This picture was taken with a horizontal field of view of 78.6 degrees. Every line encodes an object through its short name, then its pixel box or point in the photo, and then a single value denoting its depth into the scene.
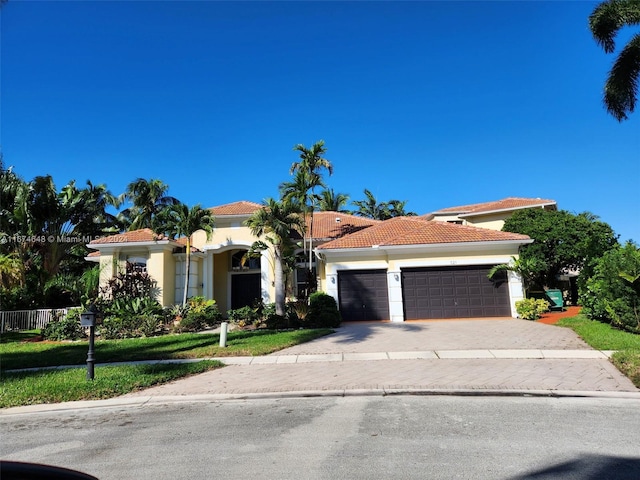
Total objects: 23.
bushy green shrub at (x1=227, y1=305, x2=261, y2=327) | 17.28
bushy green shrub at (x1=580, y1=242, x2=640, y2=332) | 12.16
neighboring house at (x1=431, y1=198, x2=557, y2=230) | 29.12
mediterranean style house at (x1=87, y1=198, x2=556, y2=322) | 18.33
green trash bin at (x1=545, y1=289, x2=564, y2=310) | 18.98
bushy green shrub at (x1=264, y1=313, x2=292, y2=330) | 16.17
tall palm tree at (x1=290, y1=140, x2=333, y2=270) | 20.20
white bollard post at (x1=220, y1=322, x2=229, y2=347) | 12.19
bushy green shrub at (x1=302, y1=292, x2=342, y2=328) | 16.45
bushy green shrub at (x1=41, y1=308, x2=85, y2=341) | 16.12
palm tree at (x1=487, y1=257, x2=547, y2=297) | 17.77
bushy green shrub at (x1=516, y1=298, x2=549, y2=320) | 17.01
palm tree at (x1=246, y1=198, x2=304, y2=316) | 17.27
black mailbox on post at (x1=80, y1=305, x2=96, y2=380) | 8.55
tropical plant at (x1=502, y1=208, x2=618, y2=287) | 21.15
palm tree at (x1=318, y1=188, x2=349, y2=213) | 39.49
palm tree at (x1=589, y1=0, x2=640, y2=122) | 17.25
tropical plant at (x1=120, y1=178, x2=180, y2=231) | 33.78
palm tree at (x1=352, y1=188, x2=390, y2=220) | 45.72
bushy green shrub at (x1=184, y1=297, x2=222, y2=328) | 17.16
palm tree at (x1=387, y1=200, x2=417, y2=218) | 46.06
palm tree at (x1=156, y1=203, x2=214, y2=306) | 18.66
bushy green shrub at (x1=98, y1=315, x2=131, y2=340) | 15.74
